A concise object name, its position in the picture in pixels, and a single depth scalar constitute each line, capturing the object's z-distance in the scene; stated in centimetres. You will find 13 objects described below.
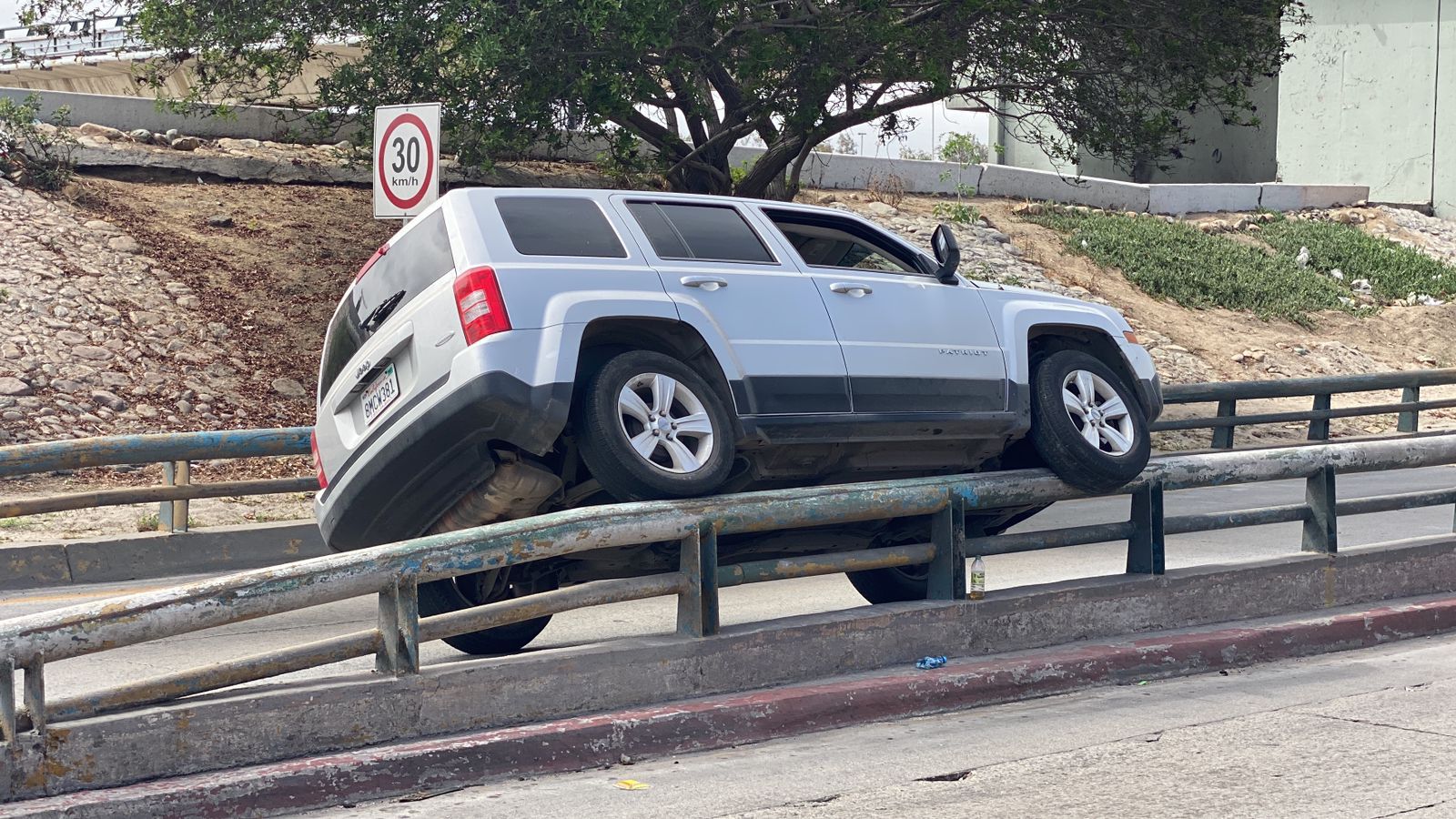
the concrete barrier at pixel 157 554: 1034
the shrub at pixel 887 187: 2748
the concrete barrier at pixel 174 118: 2019
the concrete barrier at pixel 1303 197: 3369
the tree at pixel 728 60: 1619
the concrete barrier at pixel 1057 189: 3023
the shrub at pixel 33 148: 1783
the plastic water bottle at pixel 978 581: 700
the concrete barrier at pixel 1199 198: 3209
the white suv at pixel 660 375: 620
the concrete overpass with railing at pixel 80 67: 3894
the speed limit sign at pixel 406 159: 1113
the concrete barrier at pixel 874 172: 2737
